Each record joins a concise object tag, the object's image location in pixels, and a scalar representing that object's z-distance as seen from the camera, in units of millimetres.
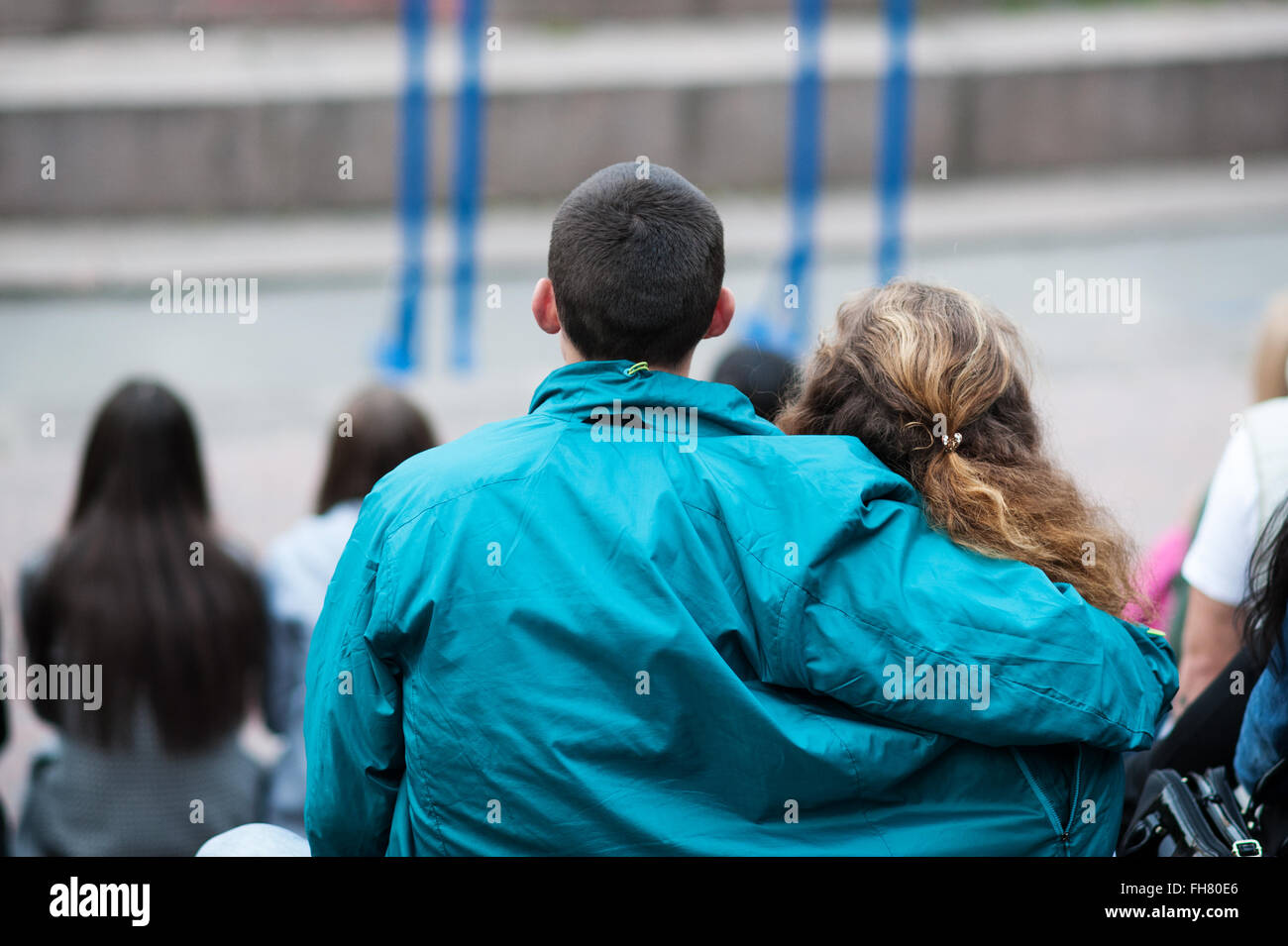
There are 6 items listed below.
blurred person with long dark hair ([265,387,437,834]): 6125
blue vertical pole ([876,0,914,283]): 15133
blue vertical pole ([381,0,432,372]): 14719
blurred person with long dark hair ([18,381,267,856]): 5836
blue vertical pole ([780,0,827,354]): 15062
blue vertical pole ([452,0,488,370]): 14625
